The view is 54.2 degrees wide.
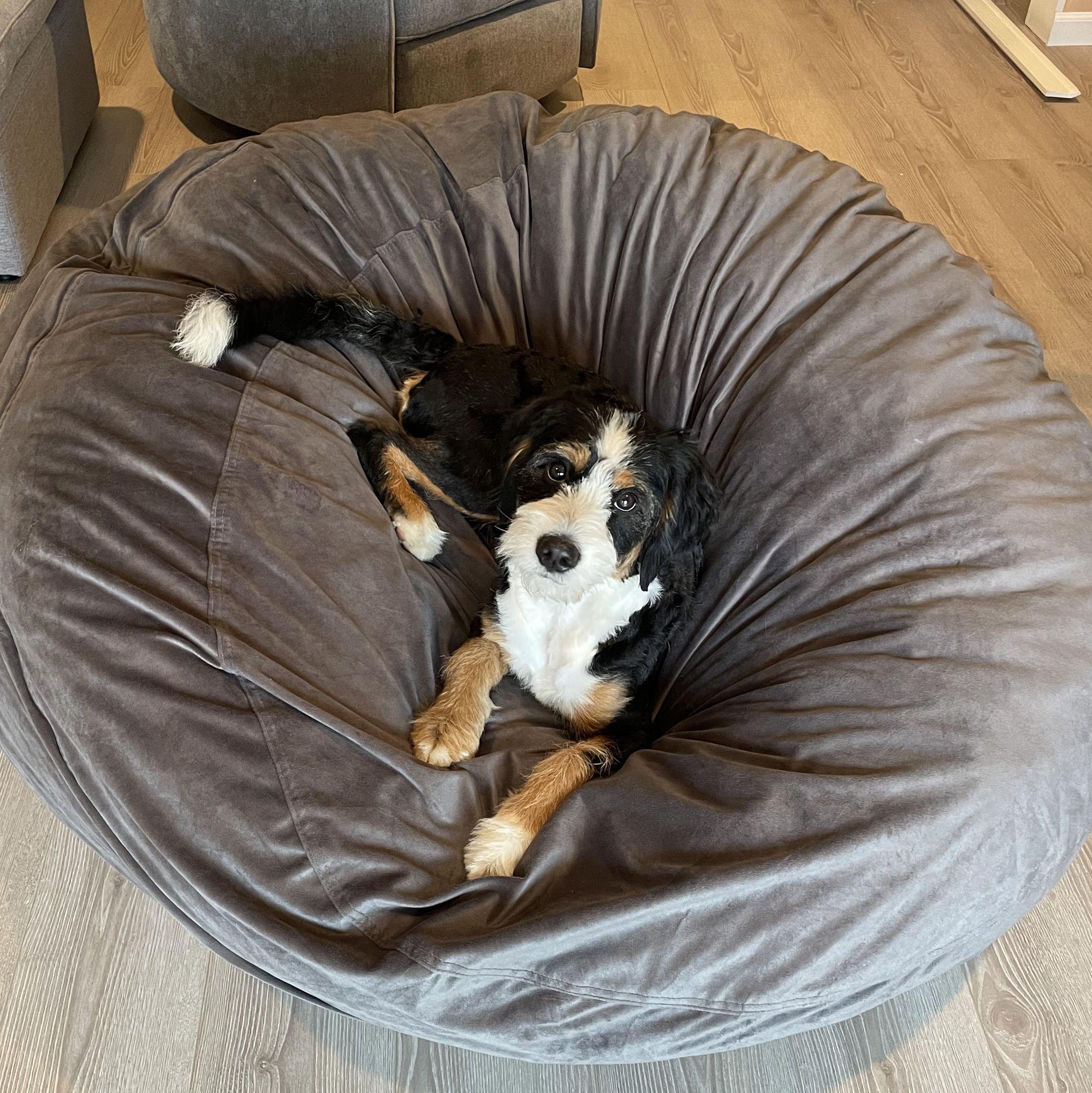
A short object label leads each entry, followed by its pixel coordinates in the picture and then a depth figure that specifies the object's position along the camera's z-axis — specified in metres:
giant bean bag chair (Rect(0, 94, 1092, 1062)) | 1.55
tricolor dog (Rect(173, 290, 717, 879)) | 1.77
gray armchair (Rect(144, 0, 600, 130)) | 3.38
